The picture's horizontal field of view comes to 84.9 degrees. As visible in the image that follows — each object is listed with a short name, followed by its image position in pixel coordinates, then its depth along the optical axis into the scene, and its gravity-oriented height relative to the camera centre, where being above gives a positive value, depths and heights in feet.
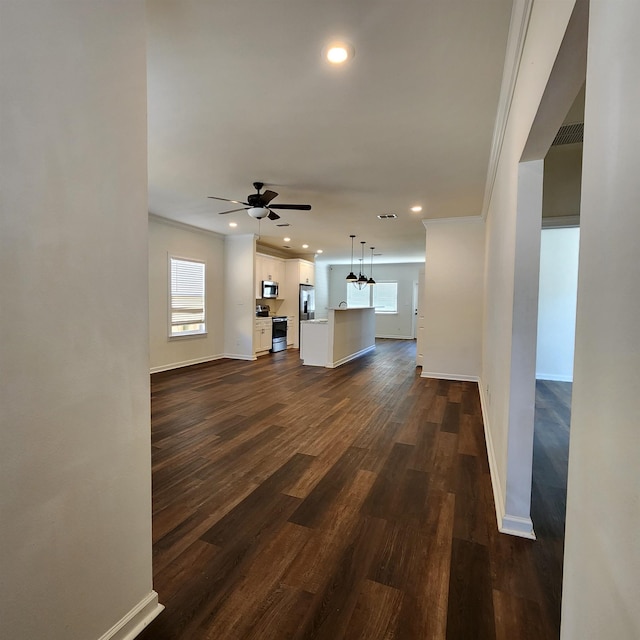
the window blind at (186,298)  21.16 +0.36
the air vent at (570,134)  9.23 +4.89
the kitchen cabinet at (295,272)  30.71 +2.98
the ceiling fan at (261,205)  13.29 +3.90
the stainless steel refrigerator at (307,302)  31.48 +0.39
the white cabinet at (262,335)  25.44 -2.25
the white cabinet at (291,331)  30.78 -2.24
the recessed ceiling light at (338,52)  6.39 +4.77
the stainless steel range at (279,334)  28.09 -2.35
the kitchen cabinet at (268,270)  26.35 +2.84
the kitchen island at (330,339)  22.33 -2.20
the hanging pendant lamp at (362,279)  28.99 +2.32
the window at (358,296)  41.47 +1.29
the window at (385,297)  40.09 +1.20
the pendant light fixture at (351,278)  28.76 +2.38
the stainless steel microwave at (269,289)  26.94 +1.29
